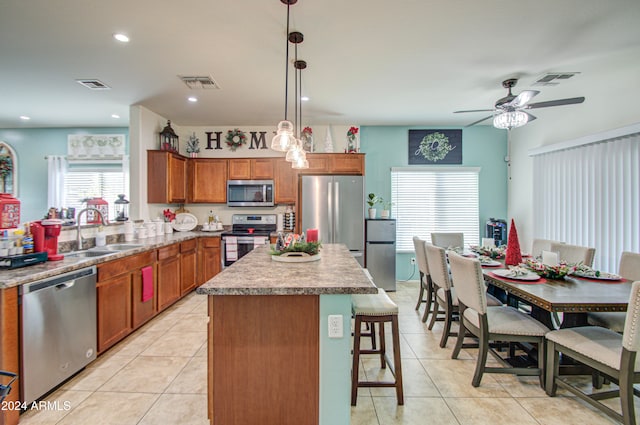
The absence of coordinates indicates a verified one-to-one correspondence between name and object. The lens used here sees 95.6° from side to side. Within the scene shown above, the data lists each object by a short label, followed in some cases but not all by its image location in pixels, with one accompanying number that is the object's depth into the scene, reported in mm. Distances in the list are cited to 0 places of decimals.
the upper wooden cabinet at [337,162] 4898
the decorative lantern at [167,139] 4520
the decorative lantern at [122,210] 3680
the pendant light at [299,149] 2592
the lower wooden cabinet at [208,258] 4648
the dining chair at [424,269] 3384
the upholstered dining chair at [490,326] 2137
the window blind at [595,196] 3211
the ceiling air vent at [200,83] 3285
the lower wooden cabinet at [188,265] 4123
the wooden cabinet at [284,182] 5035
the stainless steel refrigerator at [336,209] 4664
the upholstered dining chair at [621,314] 2307
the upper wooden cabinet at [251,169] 5066
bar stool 1959
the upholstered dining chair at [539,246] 3400
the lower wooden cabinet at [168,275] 3553
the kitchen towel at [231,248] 4680
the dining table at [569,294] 1841
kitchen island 1609
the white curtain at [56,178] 5383
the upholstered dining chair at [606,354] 1630
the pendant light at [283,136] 2174
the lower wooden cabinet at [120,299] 2561
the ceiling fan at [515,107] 2832
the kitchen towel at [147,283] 3141
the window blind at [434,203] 5250
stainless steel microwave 5051
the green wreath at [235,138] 5234
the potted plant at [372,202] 4906
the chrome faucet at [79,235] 3009
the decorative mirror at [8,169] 5312
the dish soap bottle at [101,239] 3270
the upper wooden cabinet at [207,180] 5109
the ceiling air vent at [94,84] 3350
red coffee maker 2354
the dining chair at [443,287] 2806
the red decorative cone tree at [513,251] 2820
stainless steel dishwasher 1899
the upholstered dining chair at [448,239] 4078
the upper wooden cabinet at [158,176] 4375
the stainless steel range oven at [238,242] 4684
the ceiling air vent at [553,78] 3160
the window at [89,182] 5449
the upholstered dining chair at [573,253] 2881
